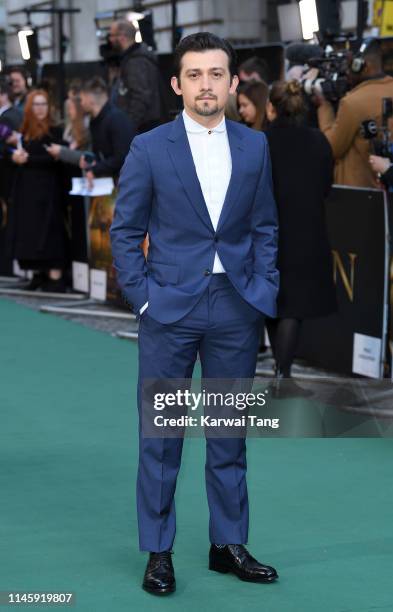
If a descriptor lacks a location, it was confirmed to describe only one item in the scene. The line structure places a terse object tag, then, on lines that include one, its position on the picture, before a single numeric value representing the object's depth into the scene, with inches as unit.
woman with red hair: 478.9
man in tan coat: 333.7
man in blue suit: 175.5
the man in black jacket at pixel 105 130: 420.8
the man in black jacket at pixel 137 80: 431.2
